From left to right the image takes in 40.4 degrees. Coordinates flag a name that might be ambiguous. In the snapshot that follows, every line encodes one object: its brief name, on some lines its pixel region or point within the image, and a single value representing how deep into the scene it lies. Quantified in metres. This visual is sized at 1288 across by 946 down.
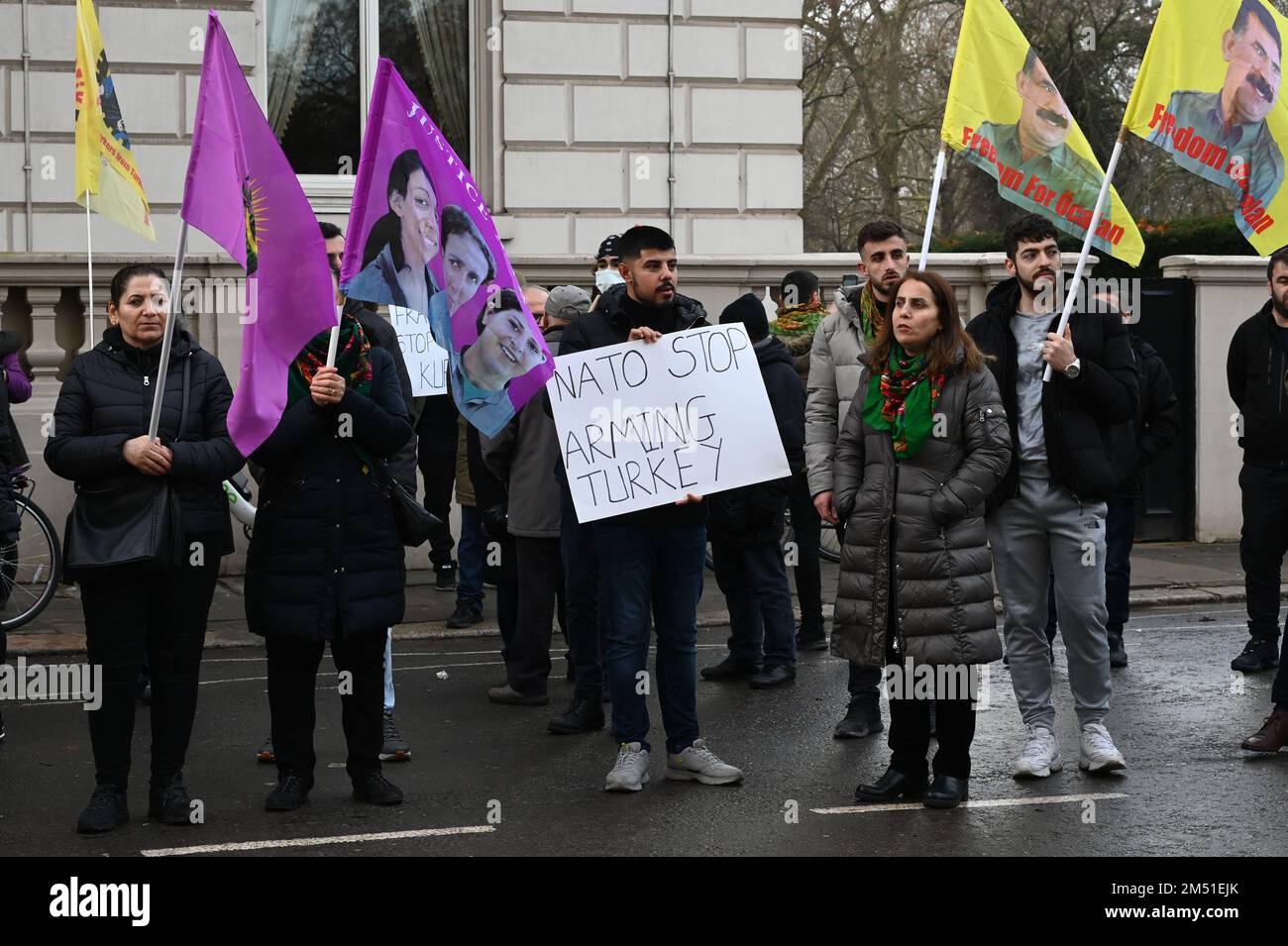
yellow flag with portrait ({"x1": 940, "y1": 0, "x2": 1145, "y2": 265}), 7.93
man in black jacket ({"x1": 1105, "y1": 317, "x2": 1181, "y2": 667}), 10.02
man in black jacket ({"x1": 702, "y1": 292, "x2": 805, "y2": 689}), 9.09
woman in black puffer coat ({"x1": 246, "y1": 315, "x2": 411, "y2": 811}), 6.48
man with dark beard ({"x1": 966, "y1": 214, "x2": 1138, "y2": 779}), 7.02
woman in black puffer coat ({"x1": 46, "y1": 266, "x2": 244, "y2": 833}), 6.41
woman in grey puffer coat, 6.48
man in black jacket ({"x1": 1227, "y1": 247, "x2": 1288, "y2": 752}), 9.20
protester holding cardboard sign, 6.87
